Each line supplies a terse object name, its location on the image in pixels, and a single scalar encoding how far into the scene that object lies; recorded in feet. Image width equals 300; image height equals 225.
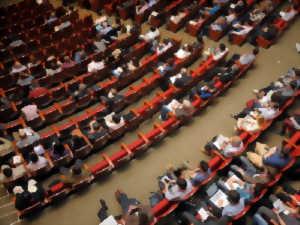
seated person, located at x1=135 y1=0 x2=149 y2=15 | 21.13
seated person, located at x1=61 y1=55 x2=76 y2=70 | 17.45
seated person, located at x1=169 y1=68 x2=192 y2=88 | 15.87
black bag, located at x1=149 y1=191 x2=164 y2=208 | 12.34
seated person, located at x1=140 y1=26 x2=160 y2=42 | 19.13
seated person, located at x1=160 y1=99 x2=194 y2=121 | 14.65
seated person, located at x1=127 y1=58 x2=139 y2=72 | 17.01
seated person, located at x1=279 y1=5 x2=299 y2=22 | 19.48
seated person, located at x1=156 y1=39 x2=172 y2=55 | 18.19
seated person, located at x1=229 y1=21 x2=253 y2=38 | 19.16
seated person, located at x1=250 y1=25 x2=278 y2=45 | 18.61
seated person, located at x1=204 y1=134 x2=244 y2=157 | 12.84
